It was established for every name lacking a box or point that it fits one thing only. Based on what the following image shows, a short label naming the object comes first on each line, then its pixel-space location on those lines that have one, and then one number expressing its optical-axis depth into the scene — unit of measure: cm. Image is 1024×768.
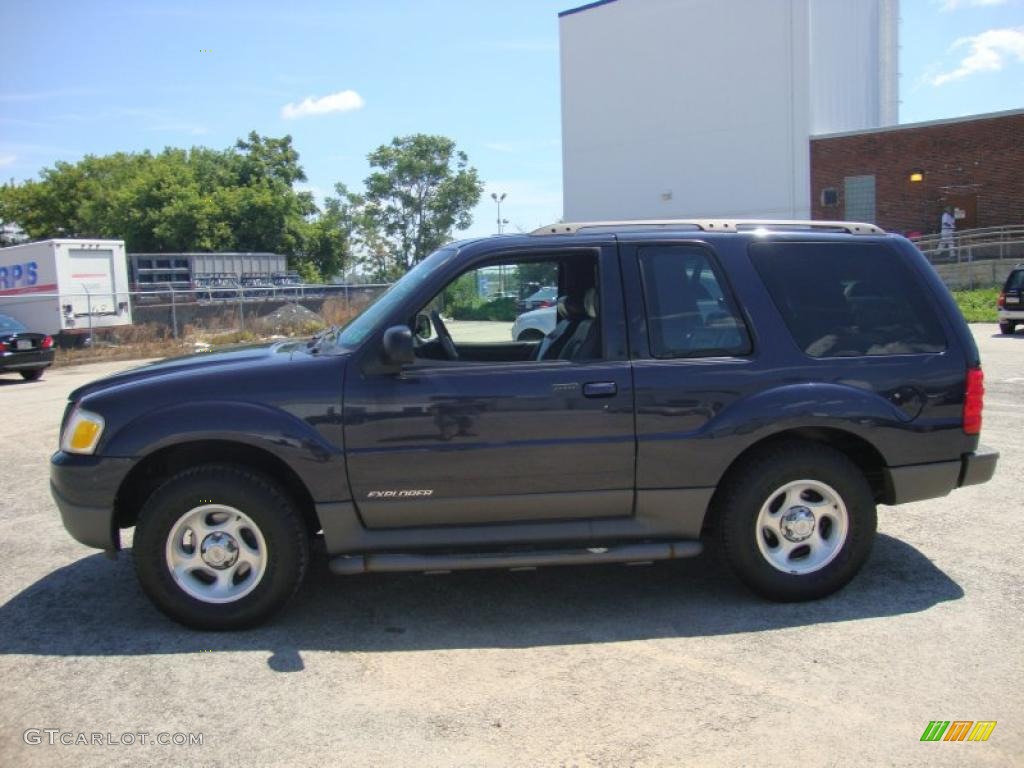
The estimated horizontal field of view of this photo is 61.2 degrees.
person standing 3092
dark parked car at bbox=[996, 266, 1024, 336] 1911
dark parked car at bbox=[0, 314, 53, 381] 1681
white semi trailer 2327
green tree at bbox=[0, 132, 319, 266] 4541
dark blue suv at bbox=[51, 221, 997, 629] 425
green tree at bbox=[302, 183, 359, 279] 4897
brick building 3195
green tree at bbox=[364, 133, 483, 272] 5269
